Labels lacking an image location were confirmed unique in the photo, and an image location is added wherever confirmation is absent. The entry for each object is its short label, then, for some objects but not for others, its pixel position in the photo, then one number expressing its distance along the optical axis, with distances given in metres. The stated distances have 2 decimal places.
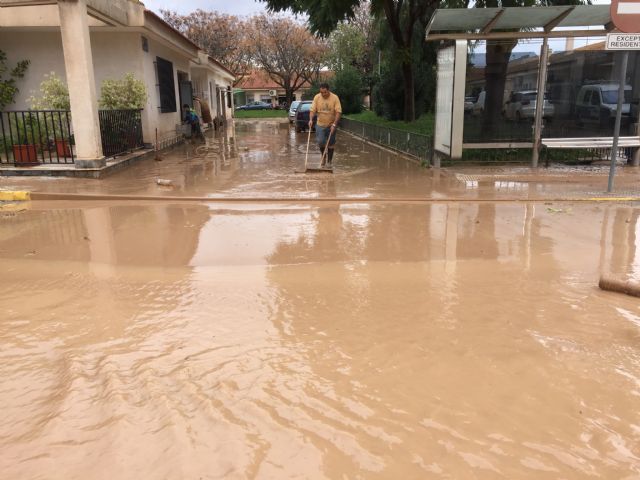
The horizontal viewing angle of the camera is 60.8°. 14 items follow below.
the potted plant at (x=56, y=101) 12.16
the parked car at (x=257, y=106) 67.81
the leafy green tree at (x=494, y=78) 11.66
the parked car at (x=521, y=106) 11.88
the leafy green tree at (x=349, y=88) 34.84
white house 10.80
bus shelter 11.35
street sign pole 8.23
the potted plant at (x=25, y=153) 11.44
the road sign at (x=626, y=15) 7.84
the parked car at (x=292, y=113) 33.04
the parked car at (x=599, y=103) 11.83
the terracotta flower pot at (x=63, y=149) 12.06
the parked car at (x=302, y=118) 25.77
